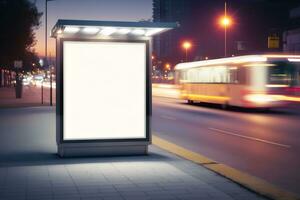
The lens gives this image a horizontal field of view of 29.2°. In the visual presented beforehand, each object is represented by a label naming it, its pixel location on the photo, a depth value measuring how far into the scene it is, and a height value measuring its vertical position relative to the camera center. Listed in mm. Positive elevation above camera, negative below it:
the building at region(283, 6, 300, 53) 65662 +5479
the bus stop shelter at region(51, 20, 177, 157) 11547 -89
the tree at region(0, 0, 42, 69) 52125 +5139
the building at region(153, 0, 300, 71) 100938 +11588
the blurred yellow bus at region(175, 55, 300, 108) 28625 +173
